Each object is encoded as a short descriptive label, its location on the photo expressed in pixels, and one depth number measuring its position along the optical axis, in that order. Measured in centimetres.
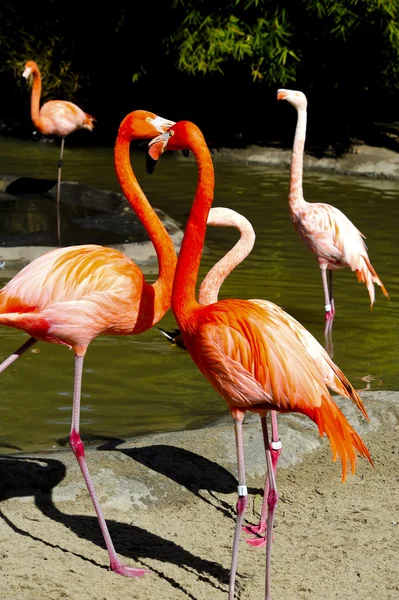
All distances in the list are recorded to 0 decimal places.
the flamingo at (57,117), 2437
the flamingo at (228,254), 990
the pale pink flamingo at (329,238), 1382
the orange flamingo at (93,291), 736
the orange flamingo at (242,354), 625
